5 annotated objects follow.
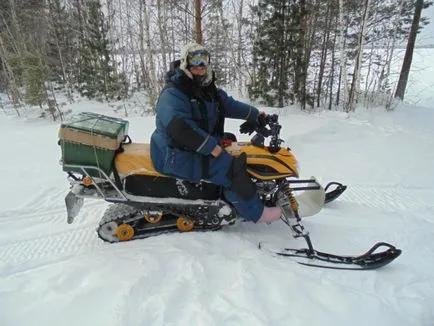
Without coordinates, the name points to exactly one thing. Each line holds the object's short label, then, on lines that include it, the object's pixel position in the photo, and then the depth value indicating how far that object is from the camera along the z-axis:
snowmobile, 2.74
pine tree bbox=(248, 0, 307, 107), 9.60
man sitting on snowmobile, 2.56
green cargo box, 2.64
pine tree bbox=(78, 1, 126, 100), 14.20
